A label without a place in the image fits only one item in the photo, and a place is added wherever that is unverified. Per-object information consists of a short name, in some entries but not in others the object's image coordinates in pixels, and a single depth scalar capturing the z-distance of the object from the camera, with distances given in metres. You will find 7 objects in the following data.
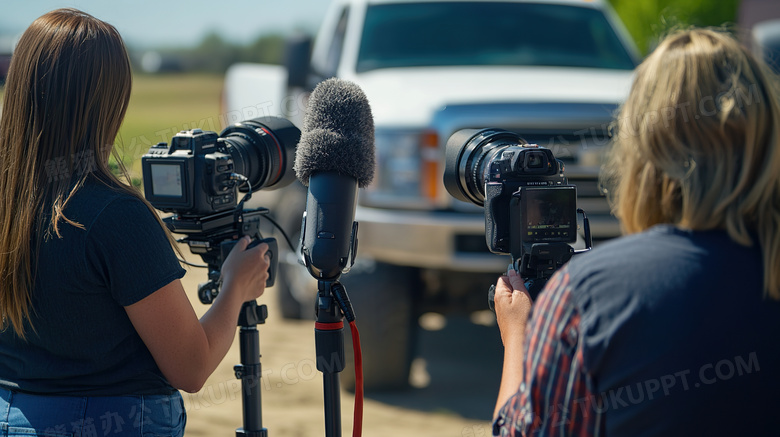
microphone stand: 2.28
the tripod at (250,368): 2.56
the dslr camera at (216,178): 2.42
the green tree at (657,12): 15.34
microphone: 2.25
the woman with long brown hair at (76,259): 1.91
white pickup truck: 4.44
